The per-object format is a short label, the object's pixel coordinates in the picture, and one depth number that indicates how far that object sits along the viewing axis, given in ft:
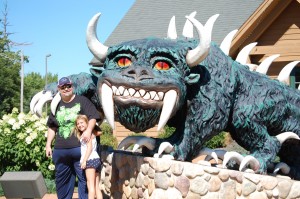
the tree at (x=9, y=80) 123.44
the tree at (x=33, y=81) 167.84
